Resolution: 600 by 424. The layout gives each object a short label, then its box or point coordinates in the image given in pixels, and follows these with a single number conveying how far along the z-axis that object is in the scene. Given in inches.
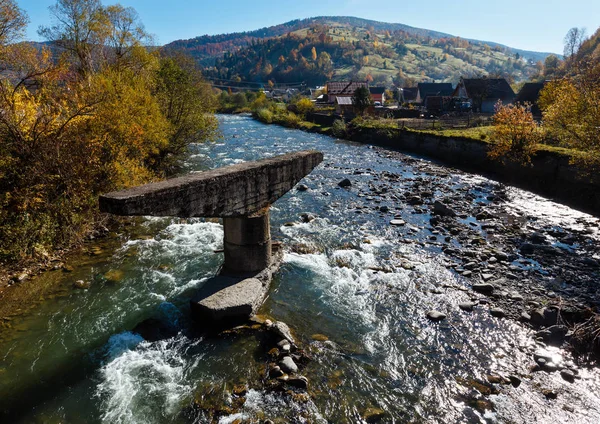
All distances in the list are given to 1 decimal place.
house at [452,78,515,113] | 2628.0
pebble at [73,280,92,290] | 480.7
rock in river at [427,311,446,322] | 432.8
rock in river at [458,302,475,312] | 452.1
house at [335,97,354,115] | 2684.5
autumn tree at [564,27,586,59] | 4469.0
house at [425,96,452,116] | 2652.6
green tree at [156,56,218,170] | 1103.0
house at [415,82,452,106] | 3767.2
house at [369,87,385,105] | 4212.1
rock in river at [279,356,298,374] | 337.7
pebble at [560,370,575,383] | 333.7
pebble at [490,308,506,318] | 437.1
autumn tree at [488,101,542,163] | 1039.6
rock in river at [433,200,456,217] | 810.8
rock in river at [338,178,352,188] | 1079.2
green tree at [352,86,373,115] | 2342.5
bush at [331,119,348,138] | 2178.9
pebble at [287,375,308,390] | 322.2
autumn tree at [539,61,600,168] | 732.0
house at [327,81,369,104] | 3791.3
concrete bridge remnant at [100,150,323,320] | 357.1
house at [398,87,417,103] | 4272.1
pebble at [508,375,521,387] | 330.6
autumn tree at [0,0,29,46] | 532.7
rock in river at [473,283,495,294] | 493.0
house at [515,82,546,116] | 2231.8
